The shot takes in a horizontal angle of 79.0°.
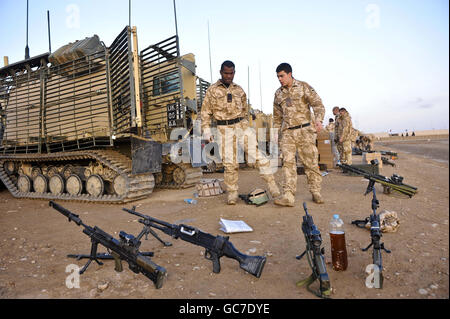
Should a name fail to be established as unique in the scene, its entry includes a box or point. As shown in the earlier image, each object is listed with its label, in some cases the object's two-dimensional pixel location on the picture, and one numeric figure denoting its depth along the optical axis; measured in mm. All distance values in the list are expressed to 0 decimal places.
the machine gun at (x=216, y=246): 2287
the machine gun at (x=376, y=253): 2145
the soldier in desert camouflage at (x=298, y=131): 4973
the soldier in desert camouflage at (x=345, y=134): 9961
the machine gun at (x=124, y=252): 2295
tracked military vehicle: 6527
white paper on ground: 3768
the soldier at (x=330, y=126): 14997
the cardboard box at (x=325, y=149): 9828
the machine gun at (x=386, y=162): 10383
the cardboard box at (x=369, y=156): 9347
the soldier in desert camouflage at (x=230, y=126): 5320
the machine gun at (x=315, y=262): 2008
